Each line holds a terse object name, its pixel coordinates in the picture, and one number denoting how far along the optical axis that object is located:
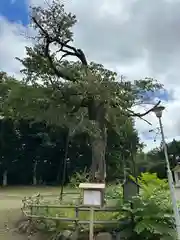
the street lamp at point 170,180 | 3.62
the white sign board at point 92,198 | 3.75
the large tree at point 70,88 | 6.06
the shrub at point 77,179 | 5.91
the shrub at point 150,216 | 3.84
